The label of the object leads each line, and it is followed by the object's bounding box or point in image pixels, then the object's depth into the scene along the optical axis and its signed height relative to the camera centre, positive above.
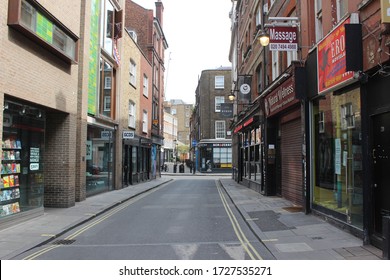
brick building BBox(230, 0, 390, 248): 7.16 +1.25
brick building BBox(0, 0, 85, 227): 9.52 +1.61
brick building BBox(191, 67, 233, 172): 47.88 +4.51
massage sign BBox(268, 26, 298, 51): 11.97 +3.93
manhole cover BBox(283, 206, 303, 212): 12.10 -1.61
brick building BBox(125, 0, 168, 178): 33.59 +10.44
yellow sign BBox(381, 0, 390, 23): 5.95 +2.37
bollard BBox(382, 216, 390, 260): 5.55 -1.16
